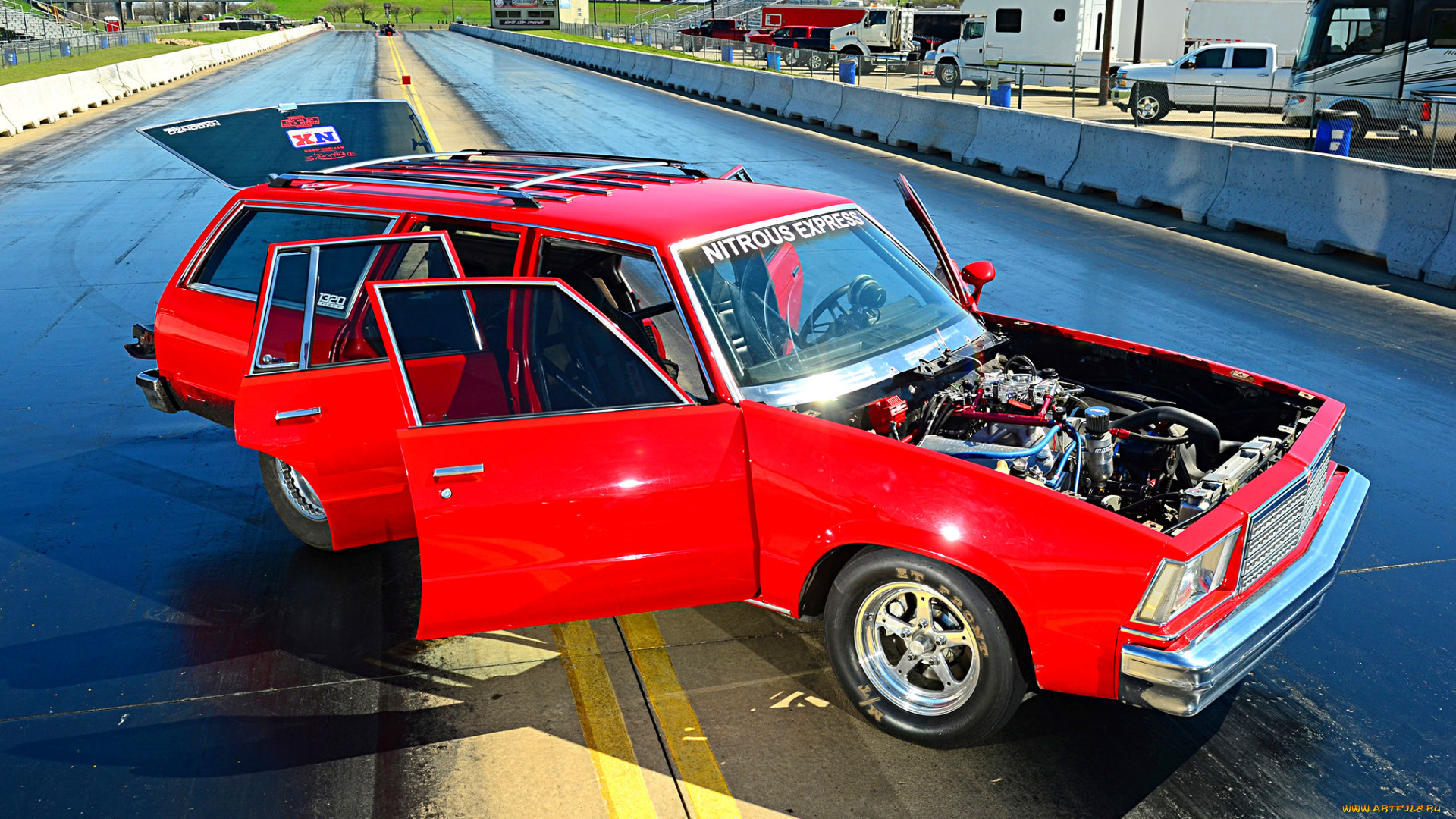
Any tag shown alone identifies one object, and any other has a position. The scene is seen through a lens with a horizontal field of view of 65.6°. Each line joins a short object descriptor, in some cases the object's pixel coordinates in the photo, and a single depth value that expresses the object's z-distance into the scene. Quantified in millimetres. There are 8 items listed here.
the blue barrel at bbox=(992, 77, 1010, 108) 23109
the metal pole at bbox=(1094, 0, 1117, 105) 27969
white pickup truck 24562
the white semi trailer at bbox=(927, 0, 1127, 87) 34406
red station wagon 3594
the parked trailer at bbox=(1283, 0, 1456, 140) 20094
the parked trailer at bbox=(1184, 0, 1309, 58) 32781
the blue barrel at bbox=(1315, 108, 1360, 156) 14547
